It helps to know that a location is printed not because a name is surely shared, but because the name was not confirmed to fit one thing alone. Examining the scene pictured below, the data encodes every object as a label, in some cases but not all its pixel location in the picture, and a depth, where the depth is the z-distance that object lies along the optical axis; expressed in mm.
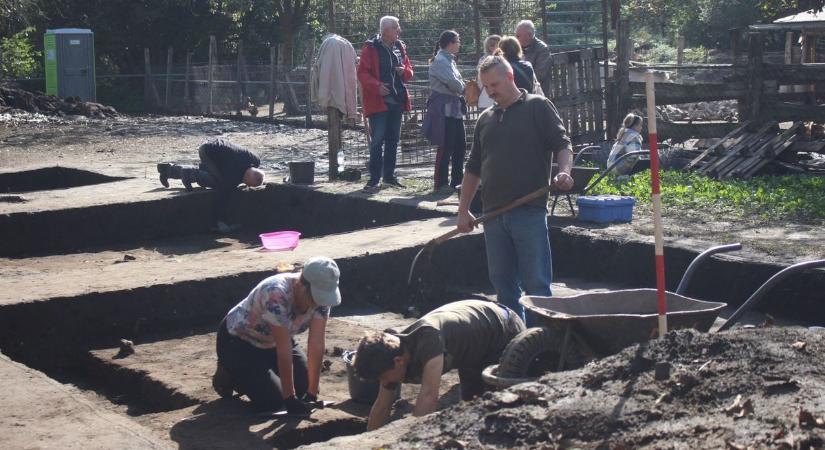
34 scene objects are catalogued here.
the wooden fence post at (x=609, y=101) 16281
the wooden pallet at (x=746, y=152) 13297
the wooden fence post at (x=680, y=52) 40566
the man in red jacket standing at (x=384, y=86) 11906
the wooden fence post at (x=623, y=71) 16250
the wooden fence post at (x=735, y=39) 21625
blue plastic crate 9797
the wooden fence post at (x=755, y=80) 14945
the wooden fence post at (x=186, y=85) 29439
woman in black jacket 10007
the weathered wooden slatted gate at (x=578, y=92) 15750
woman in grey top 11758
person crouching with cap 6129
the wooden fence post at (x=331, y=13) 14836
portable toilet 29672
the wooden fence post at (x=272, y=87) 25734
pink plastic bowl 9586
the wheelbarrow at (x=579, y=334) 5746
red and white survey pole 5035
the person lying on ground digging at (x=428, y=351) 5648
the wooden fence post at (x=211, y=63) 27903
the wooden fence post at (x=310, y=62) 22100
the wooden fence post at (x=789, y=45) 25609
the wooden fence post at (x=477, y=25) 15586
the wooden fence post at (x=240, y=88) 27691
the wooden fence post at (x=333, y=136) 13125
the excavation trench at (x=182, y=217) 11555
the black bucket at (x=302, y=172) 12828
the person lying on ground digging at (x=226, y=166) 12383
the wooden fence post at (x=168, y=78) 30344
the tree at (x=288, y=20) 34938
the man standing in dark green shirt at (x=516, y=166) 6680
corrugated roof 24603
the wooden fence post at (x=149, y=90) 31358
